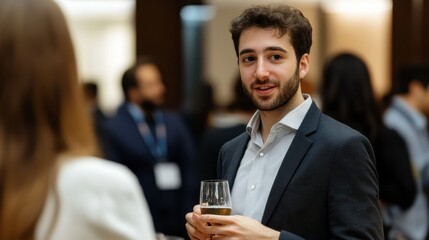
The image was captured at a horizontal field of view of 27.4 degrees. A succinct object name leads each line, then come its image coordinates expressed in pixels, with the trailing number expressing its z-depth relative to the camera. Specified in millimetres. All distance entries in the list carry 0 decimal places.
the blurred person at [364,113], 4258
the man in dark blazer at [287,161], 2494
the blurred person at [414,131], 5180
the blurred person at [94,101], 8906
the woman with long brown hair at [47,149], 1674
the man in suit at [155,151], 5977
